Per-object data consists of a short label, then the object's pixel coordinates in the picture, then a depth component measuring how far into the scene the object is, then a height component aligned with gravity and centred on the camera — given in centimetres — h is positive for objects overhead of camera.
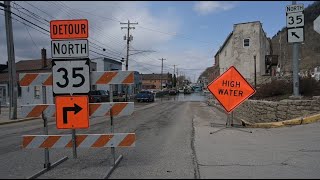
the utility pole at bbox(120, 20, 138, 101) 3758 +743
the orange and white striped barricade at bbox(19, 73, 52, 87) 513 +18
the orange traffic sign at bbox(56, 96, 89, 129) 492 -45
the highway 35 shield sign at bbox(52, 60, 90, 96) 493 +21
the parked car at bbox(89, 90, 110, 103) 2664 -94
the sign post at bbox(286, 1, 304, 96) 948 +234
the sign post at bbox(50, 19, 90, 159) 492 +33
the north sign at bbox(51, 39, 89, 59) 499 +76
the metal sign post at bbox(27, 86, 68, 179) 451 -144
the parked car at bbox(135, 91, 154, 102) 3705 -137
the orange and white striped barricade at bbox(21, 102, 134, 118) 500 -42
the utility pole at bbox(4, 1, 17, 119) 1598 +129
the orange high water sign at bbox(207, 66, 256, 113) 900 -10
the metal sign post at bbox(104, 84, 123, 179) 441 -146
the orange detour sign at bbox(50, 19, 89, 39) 498 +113
